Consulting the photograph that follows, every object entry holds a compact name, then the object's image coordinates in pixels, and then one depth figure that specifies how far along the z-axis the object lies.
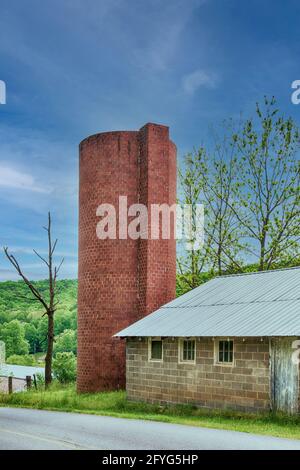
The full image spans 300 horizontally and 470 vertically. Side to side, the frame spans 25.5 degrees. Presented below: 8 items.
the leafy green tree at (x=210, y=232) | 43.78
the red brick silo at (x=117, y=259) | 32.50
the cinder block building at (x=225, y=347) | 20.41
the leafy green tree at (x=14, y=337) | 101.19
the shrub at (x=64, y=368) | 44.01
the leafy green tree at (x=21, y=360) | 99.86
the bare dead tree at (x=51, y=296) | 39.50
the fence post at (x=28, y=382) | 40.25
